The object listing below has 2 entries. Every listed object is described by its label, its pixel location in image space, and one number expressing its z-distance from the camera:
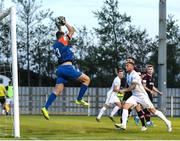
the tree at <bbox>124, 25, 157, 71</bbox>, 53.94
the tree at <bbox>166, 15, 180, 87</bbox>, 54.12
